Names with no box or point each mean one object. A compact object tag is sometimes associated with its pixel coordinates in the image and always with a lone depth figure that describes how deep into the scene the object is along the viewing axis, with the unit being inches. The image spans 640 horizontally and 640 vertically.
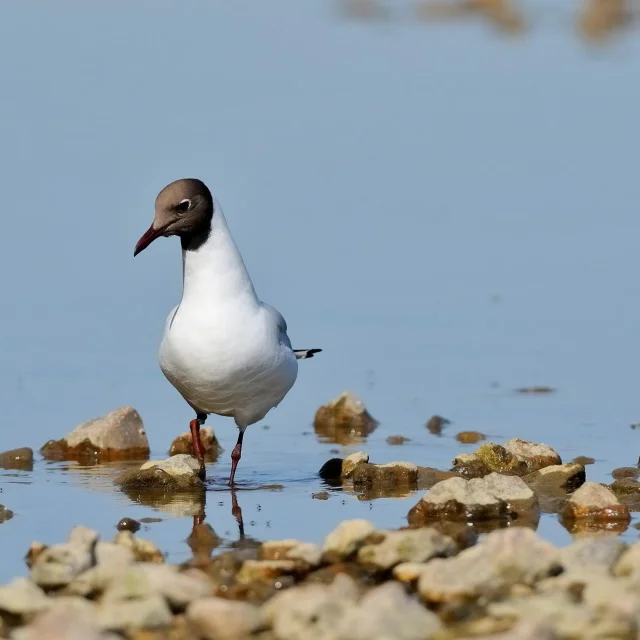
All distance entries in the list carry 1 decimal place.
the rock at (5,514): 605.8
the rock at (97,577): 487.5
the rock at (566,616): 425.7
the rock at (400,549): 509.7
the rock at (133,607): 451.8
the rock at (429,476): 668.6
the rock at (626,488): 631.2
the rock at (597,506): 596.1
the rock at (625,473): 679.7
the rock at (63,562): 494.9
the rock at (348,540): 514.9
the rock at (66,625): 418.3
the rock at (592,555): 492.7
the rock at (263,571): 501.0
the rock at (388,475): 667.4
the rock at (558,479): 645.3
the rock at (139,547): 530.3
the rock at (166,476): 661.3
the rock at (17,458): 716.7
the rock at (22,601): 466.6
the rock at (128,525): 590.6
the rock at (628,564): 481.4
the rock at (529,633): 408.8
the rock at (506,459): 689.6
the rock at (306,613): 435.5
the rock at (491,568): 473.1
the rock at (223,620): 443.8
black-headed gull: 671.8
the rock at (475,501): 597.6
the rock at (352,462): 680.4
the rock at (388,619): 429.4
